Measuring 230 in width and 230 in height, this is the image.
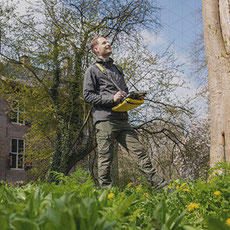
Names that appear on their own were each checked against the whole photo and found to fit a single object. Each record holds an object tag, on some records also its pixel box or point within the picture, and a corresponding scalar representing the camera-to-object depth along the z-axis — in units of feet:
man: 13.47
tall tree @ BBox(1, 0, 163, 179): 46.24
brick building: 71.26
